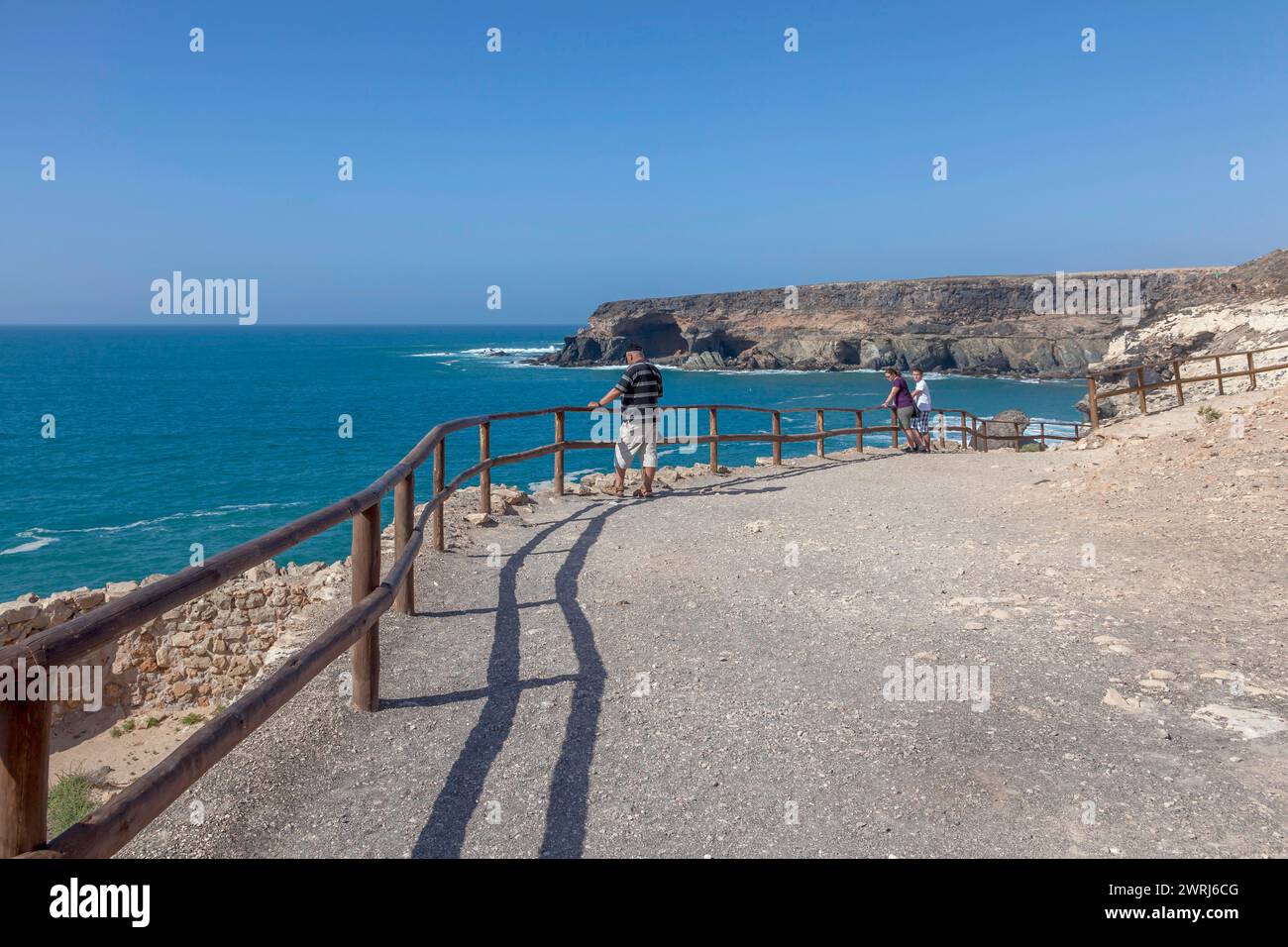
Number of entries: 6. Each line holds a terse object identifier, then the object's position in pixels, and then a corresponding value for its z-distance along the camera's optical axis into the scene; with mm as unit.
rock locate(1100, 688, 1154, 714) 4273
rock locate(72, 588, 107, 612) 12492
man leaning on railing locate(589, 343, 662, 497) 10797
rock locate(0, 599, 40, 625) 11781
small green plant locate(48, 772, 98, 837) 7504
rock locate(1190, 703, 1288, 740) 3967
